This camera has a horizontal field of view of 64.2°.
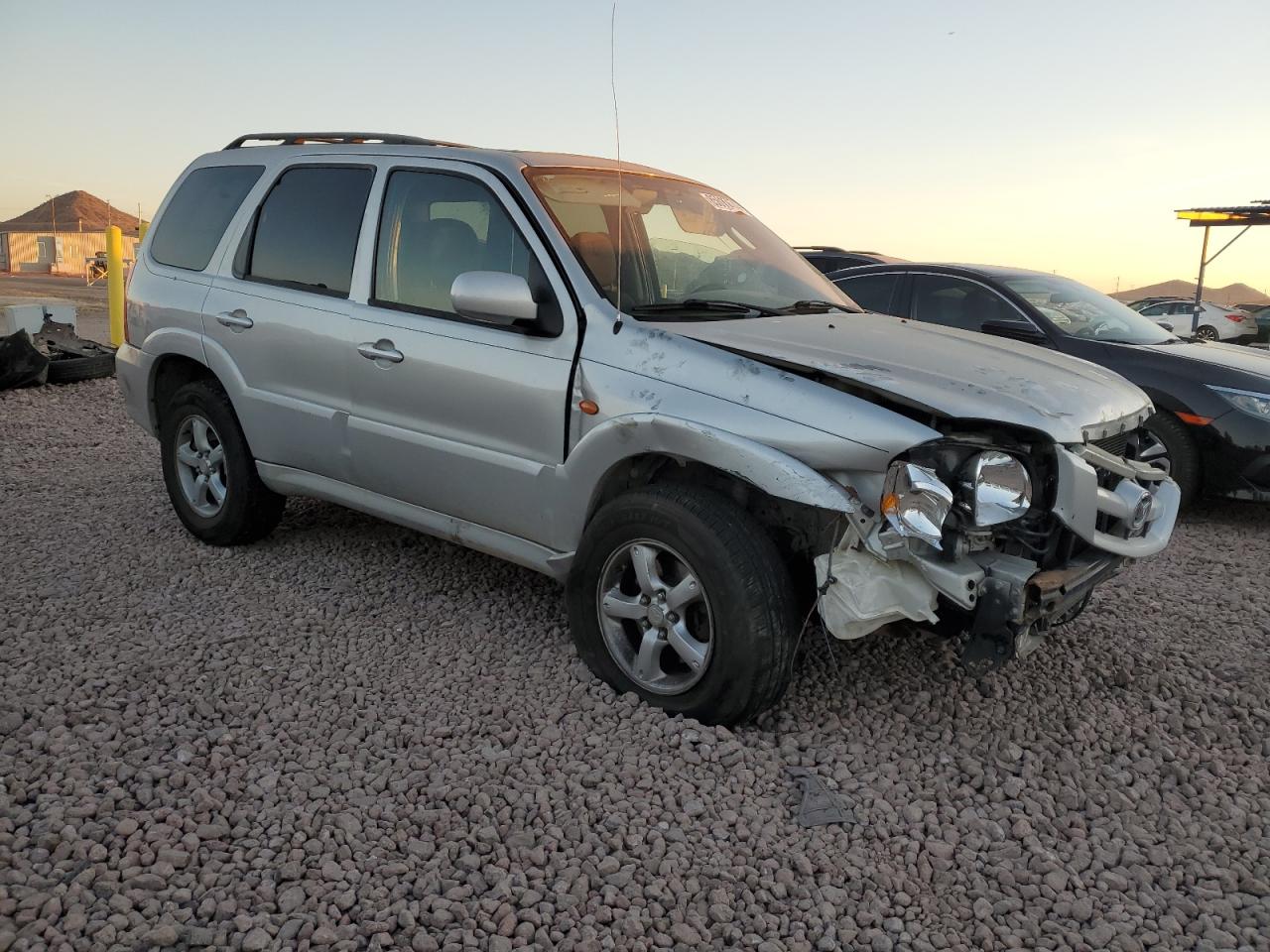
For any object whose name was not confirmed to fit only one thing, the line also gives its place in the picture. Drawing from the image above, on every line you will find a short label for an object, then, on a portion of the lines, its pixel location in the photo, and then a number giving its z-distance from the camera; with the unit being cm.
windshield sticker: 458
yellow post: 1170
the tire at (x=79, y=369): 980
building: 4334
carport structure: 1288
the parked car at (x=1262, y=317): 2188
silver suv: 300
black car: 617
